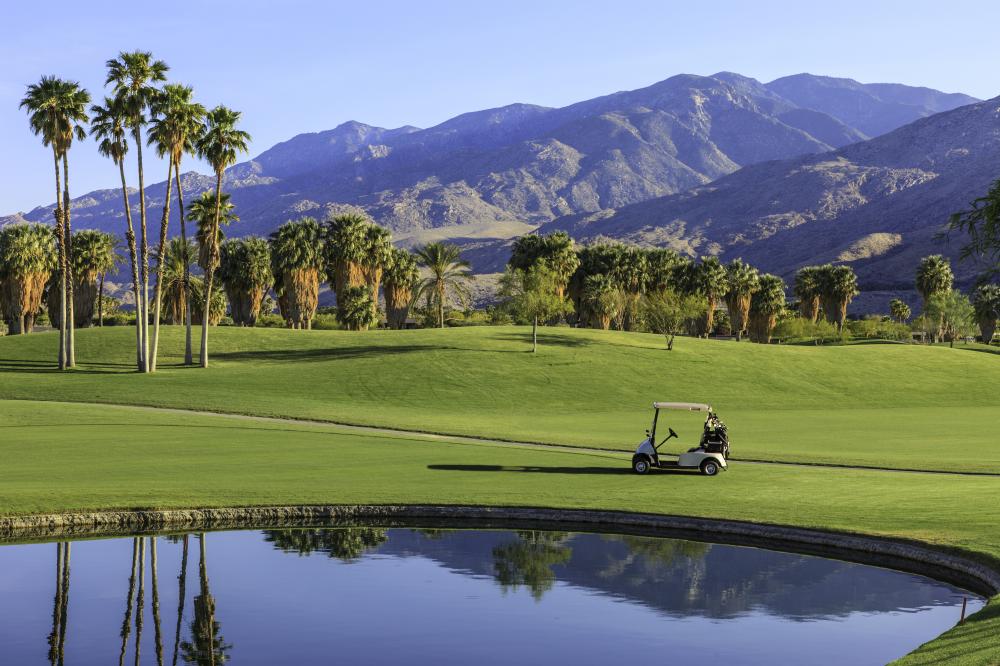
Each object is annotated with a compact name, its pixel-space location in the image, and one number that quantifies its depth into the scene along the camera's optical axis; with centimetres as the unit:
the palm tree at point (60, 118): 7906
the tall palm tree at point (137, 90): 7844
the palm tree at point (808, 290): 17838
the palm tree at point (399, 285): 14475
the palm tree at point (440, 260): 13012
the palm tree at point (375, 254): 13662
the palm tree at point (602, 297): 13475
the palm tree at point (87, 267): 12725
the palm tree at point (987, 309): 15662
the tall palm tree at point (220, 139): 8219
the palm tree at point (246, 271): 13188
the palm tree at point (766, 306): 16788
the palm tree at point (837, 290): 17612
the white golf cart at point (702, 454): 3738
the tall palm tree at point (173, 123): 7919
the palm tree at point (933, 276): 16725
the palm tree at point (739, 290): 16212
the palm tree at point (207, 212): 9069
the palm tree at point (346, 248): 13138
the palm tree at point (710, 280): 15475
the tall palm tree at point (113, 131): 7975
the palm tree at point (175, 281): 12144
